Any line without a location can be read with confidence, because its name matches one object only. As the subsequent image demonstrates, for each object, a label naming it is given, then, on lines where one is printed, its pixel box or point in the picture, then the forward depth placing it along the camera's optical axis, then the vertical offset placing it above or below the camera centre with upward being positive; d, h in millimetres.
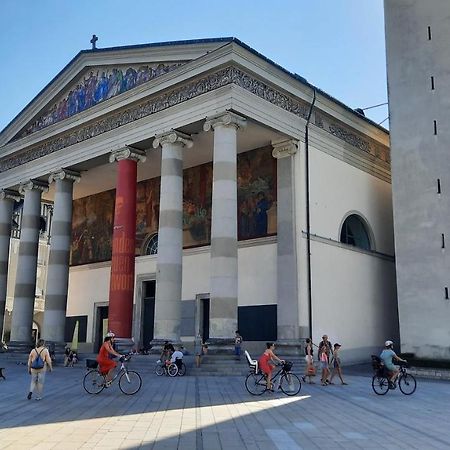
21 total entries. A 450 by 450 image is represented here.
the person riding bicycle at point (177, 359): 18234 -1117
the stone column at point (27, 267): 27328 +2670
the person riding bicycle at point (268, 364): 13609 -940
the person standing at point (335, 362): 16672 -1058
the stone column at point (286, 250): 21781 +2909
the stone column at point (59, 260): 25844 +2875
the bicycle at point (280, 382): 13836 -1403
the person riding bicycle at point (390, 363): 14039 -907
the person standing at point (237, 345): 19062 -699
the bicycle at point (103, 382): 13789 -1468
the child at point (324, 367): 16453 -1192
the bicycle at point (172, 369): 18219 -1453
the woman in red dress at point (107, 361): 13773 -914
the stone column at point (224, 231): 19469 +3223
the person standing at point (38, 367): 12812 -1003
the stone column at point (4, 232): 29469 +4729
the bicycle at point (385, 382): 14125 -1375
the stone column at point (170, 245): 20984 +2922
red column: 23016 +3088
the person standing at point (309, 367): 16938 -1234
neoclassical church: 21297 +5611
